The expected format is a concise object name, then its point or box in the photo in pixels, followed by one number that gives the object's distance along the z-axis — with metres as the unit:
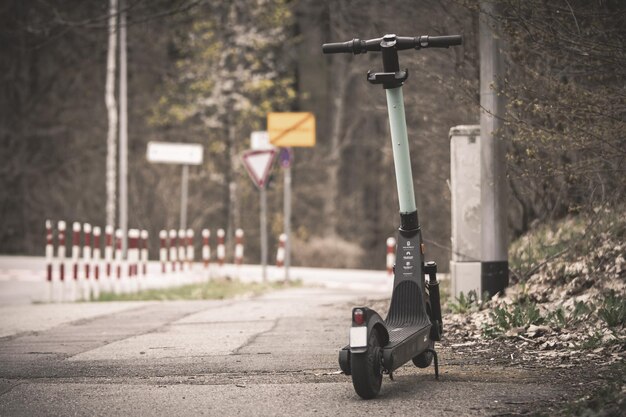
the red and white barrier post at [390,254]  19.50
